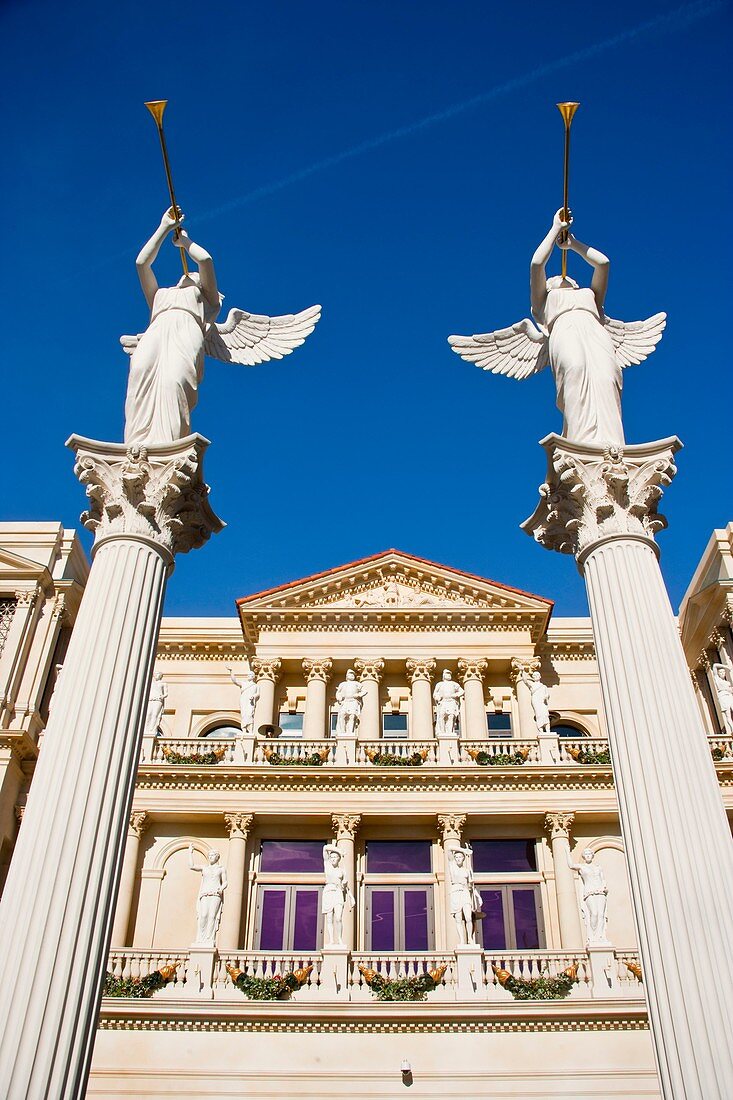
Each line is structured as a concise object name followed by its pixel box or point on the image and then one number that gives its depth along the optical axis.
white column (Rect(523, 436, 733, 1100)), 8.66
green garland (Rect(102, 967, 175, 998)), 23.08
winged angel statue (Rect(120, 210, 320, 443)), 12.98
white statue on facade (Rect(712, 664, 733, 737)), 29.88
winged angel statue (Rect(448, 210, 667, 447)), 13.23
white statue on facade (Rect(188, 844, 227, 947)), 24.22
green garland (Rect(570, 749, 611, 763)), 29.12
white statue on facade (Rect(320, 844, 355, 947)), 24.58
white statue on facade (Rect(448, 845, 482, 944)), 24.58
